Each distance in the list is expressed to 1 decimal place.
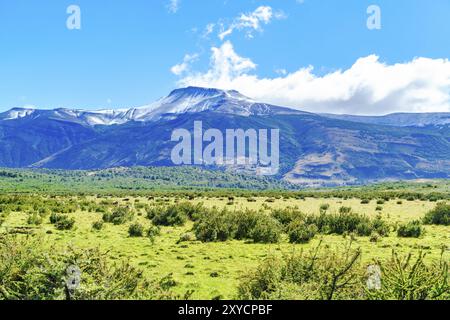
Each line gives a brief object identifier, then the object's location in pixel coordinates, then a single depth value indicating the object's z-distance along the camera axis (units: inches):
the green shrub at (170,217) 1435.8
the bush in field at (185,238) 1103.0
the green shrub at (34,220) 1321.4
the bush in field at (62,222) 1266.2
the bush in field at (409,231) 1160.2
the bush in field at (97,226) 1290.6
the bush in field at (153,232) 1169.0
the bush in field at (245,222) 1148.5
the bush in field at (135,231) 1187.9
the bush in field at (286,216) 1315.5
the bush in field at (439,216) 1427.0
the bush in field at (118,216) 1448.1
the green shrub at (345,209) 1833.2
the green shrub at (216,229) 1111.0
